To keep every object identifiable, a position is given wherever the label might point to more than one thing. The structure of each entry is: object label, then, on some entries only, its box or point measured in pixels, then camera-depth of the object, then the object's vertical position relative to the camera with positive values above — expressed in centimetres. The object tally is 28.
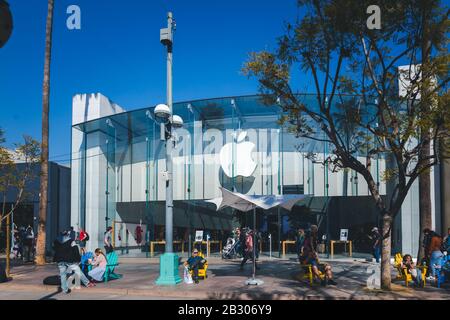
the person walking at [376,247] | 1832 -183
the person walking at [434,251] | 1346 -149
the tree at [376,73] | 1172 +324
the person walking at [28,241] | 2159 -185
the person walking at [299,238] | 1914 -153
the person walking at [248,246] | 1772 -171
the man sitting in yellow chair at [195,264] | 1426 -189
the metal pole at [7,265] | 1611 -214
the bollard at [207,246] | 2338 -223
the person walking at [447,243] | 1392 -129
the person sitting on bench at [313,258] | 1324 -170
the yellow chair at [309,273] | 1340 -209
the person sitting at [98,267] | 1424 -198
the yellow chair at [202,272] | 1472 -218
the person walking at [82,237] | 2252 -173
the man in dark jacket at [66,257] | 1291 -154
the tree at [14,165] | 1770 +129
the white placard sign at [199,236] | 2334 -175
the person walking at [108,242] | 1681 -161
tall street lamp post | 1371 +87
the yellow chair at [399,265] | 1338 -183
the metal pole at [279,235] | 2284 -175
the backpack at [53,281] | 1401 -232
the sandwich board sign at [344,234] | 2253 -162
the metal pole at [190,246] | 2411 -230
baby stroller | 2228 -227
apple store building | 2356 +108
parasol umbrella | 1491 -4
